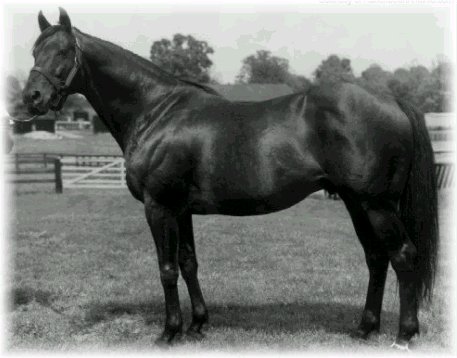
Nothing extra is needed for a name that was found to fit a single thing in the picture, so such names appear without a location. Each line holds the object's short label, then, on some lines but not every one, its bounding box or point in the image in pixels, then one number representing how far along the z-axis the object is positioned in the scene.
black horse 4.83
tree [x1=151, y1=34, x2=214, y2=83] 57.47
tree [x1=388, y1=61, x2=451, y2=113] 59.54
